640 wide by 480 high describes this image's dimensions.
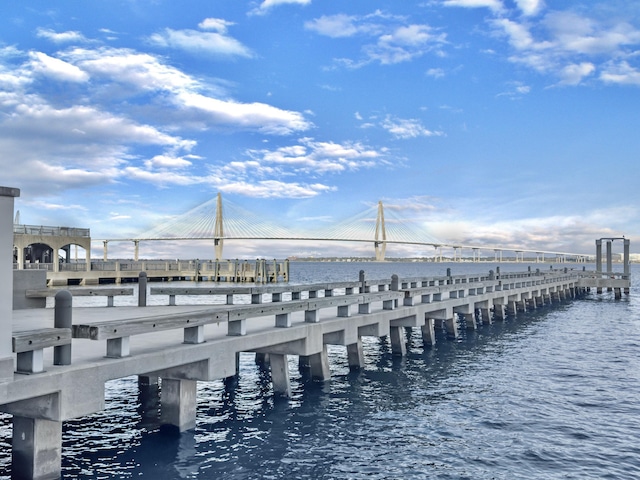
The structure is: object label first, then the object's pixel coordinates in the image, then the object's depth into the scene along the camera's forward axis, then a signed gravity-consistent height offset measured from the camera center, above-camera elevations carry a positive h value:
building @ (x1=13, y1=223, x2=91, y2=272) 58.16 +1.17
